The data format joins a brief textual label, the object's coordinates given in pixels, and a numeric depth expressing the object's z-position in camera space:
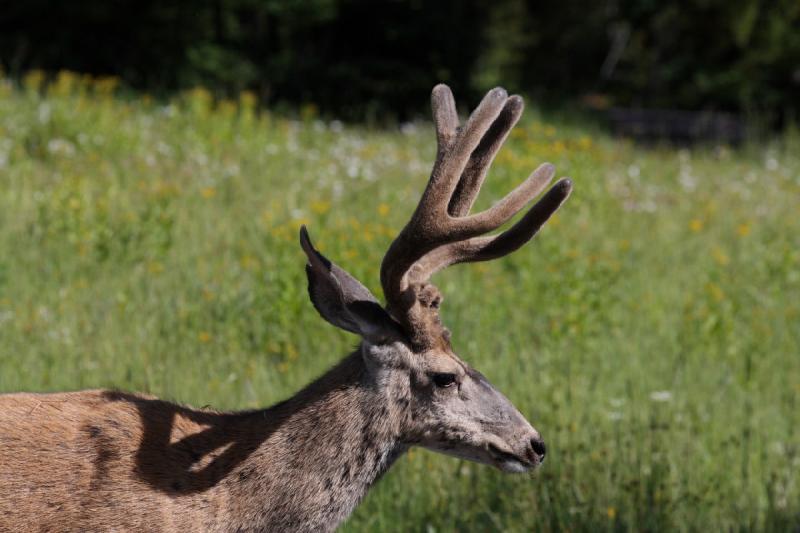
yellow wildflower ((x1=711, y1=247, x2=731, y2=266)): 16.34
